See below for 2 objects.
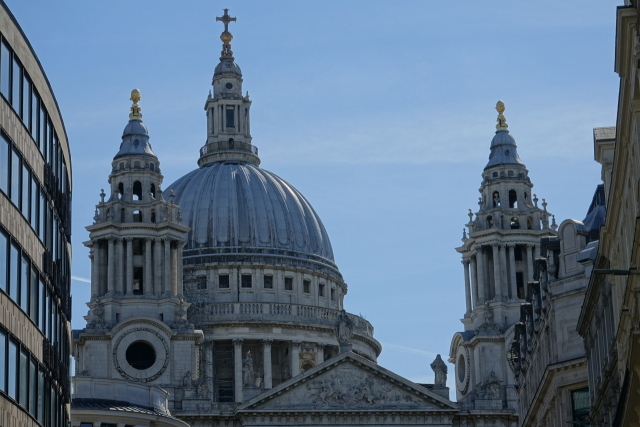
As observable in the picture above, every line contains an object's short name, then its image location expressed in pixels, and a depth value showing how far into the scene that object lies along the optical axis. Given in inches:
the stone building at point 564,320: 2743.6
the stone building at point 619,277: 1450.5
